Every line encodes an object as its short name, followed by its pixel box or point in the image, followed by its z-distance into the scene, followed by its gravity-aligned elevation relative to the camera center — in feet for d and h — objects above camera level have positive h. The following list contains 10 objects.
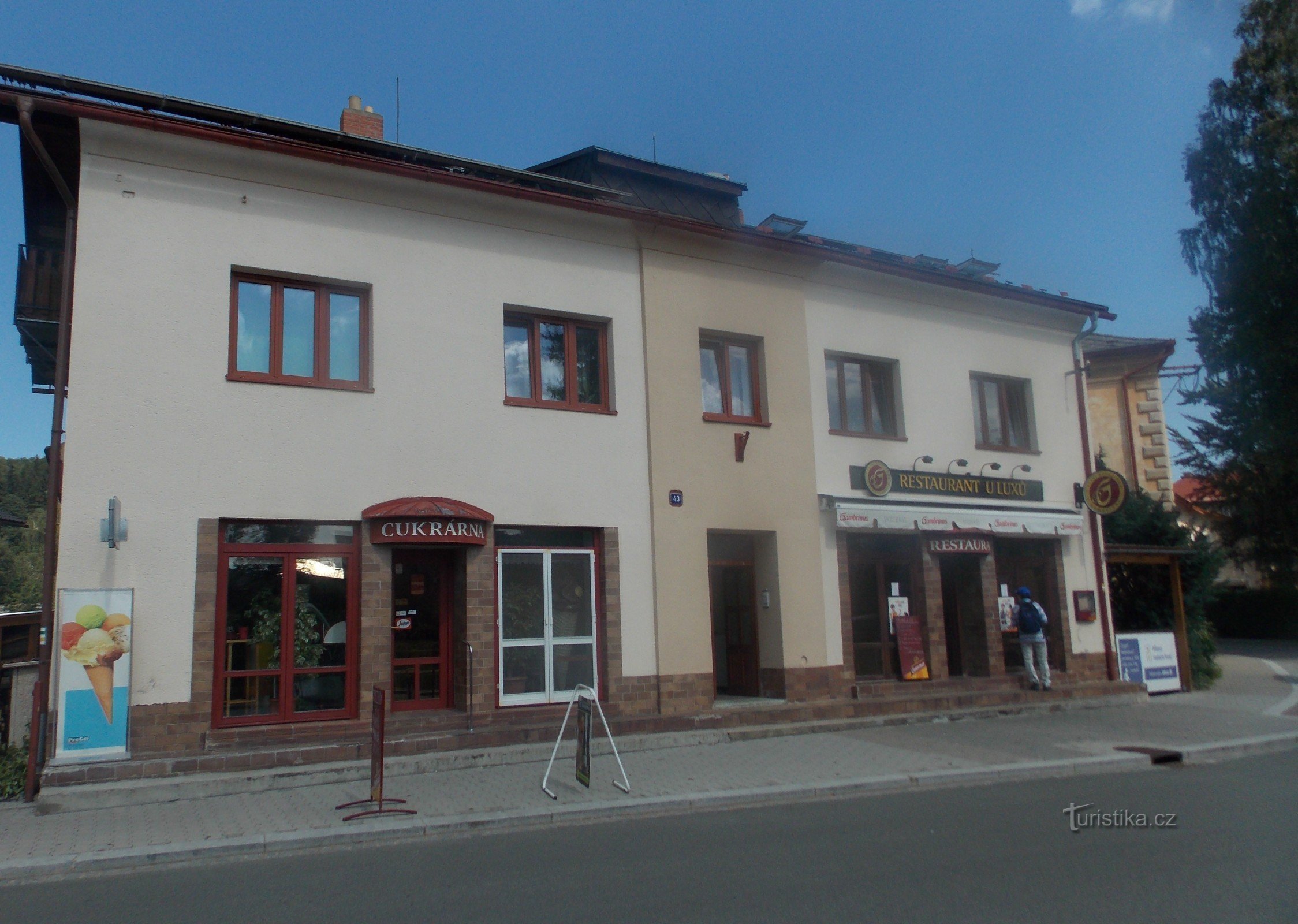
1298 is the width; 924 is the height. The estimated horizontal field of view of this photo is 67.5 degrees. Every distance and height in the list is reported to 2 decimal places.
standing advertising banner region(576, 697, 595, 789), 31.17 -3.68
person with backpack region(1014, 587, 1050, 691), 53.11 -1.31
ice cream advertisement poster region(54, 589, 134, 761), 31.53 -1.09
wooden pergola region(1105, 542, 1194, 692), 61.00 +2.72
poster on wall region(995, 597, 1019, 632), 56.29 -0.24
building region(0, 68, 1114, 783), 34.32 +7.74
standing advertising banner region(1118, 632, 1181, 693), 59.31 -3.45
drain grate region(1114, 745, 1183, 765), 39.22 -6.08
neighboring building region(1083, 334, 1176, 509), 88.02 +17.71
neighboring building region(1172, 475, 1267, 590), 109.91 +10.36
